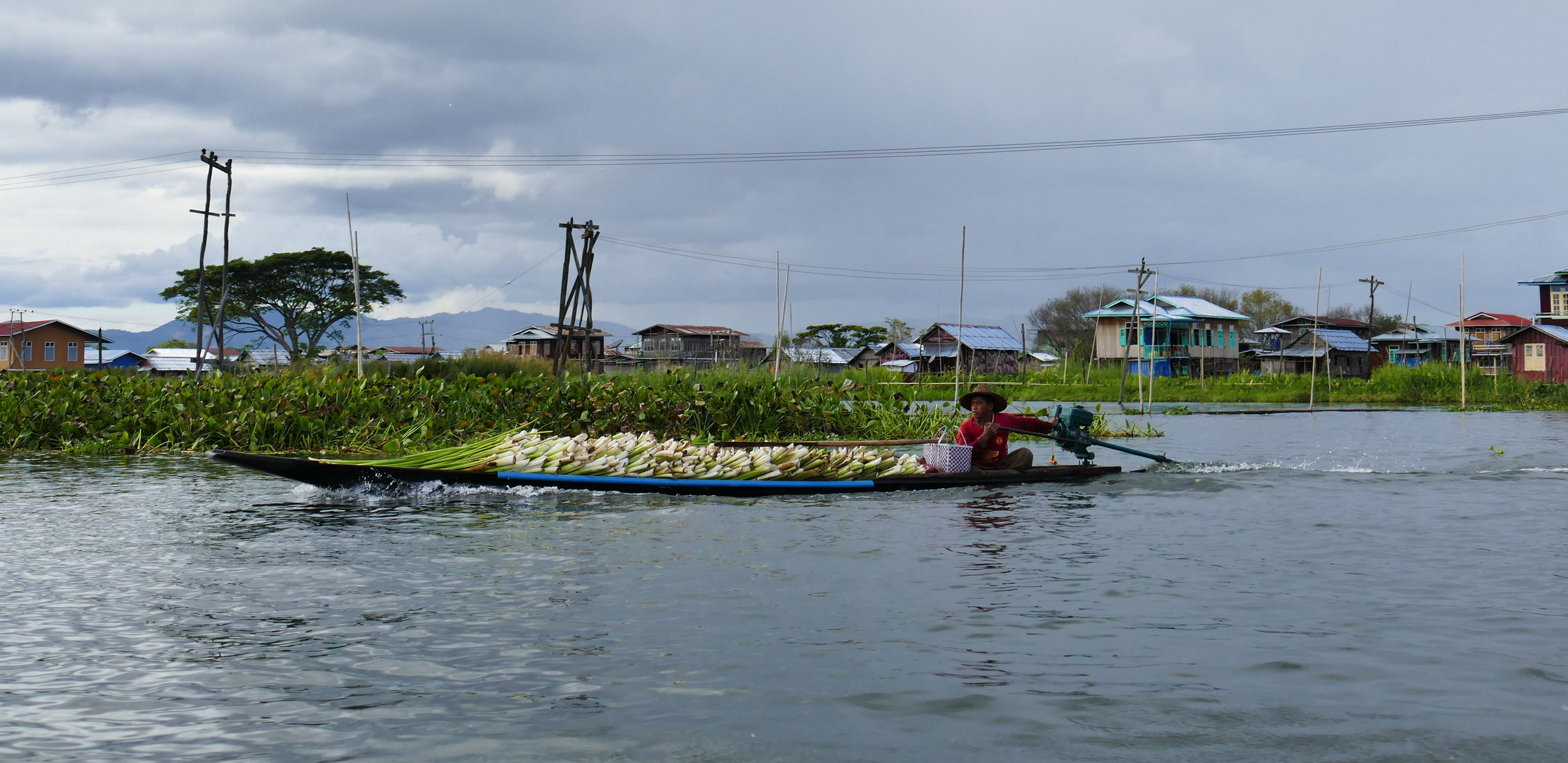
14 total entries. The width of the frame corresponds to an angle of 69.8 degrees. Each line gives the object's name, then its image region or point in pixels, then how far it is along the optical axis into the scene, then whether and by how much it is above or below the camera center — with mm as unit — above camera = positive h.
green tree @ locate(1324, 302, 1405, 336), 81500 +7762
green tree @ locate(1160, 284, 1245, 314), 86625 +9541
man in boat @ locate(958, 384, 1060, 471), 12930 -176
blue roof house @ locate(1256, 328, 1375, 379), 68688 +3998
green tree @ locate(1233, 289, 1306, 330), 89938 +8882
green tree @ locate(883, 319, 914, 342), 87862 +6650
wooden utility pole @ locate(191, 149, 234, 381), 40719 +6892
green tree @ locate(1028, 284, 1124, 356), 86438 +7620
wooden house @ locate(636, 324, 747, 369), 74375 +4746
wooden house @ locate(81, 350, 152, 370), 76188 +3018
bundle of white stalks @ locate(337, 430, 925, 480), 12016 -548
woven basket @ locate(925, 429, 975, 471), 12578 -472
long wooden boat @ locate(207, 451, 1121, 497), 11367 -753
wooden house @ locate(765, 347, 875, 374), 74431 +3940
